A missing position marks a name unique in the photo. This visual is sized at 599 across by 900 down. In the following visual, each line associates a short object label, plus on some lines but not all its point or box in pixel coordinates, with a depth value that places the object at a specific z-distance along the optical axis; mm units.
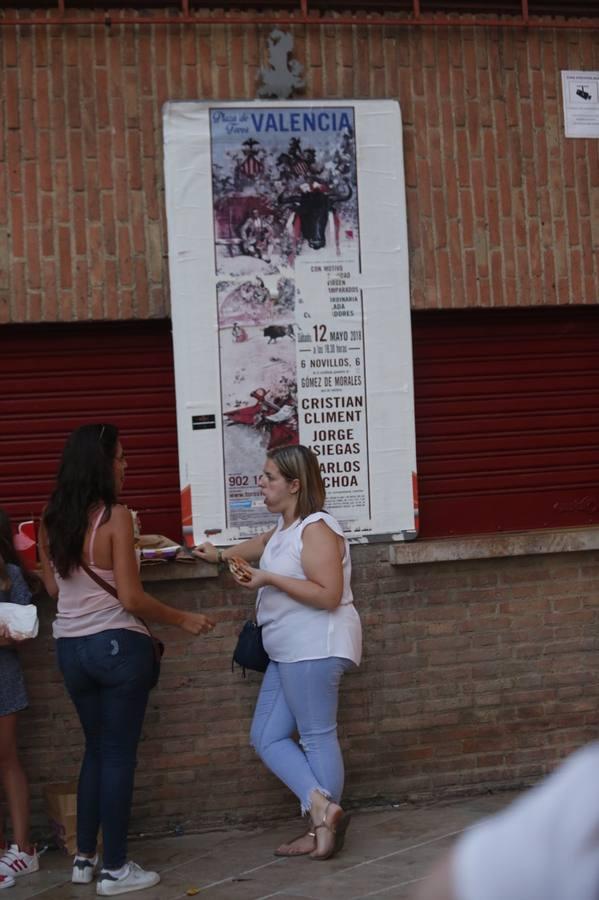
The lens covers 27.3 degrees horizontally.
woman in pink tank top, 5312
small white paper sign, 6930
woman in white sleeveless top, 5656
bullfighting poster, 6465
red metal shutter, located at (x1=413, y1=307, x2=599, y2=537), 6871
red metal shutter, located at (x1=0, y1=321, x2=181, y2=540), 6480
